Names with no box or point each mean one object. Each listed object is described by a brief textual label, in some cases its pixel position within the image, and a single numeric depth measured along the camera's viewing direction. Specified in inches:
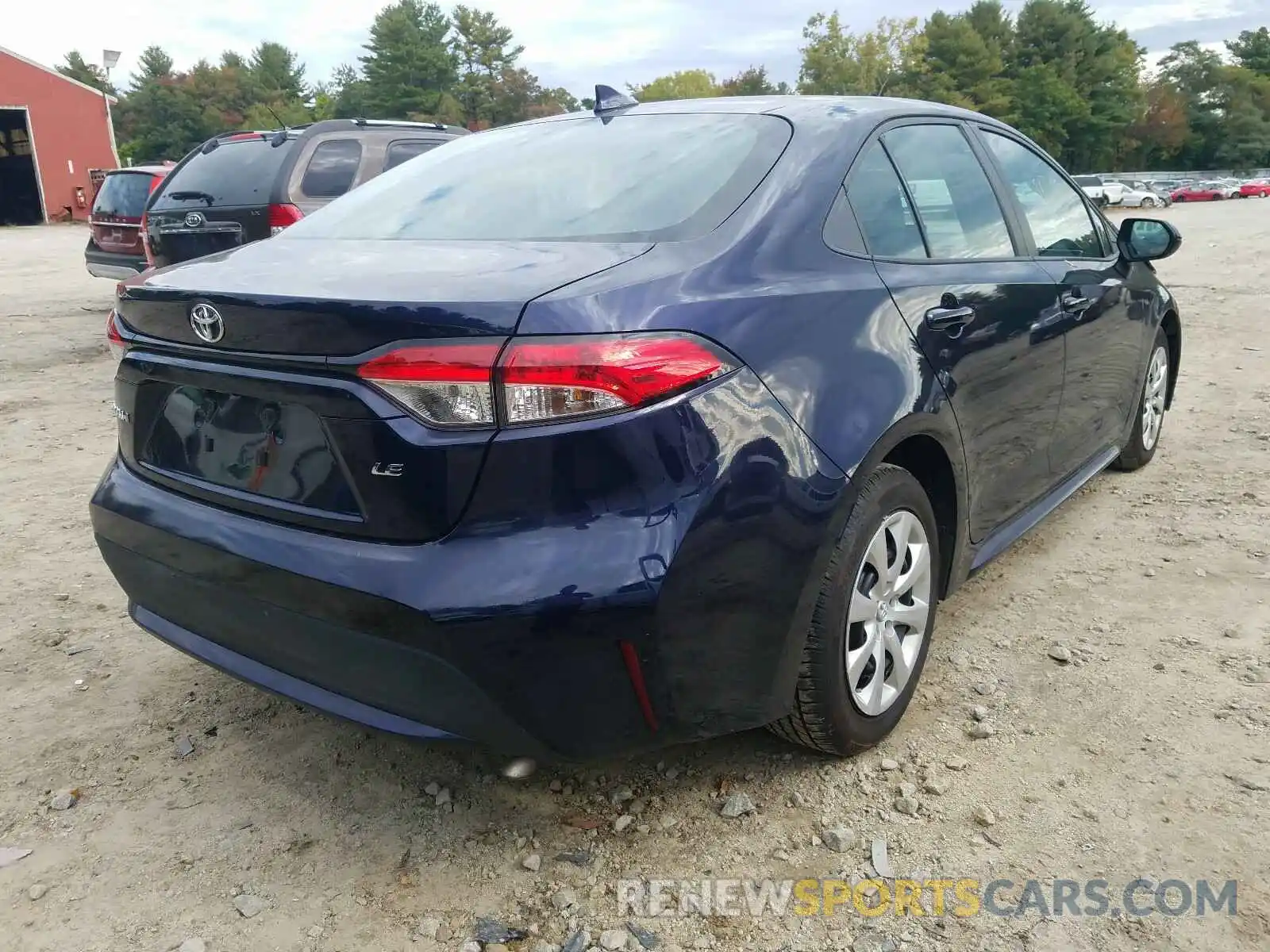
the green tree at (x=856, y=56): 2475.4
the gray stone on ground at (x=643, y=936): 78.0
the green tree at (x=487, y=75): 2992.1
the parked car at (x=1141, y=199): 1795.0
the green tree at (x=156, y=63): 3041.3
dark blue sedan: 71.7
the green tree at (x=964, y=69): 2615.7
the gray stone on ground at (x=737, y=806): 93.0
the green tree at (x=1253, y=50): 3560.5
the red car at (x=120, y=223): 391.9
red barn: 1390.3
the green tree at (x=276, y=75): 2950.3
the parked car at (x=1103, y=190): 1601.9
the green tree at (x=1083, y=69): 2817.4
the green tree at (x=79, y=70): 2923.2
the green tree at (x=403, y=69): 2783.0
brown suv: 273.1
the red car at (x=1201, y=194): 2124.8
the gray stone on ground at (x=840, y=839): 88.0
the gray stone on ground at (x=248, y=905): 81.8
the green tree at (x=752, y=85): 3102.9
